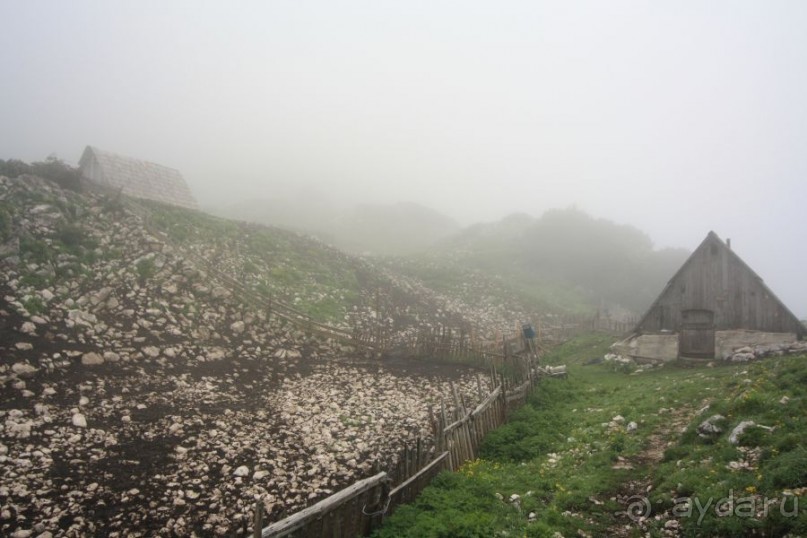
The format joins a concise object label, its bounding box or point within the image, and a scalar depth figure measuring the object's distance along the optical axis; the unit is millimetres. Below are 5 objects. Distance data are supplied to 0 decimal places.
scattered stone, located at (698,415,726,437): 9859
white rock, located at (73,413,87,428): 11217
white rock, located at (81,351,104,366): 14602
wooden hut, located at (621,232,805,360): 21219
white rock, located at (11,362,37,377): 12805
